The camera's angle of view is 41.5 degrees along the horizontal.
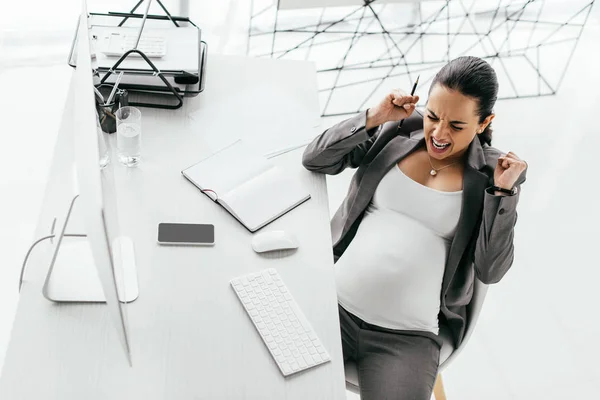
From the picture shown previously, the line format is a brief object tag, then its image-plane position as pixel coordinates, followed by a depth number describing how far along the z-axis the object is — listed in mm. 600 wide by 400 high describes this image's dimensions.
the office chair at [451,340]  1964
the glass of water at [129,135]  1947
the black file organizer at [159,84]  2100
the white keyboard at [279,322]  1642
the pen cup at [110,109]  1989
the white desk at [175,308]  1560
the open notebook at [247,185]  1923
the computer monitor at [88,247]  1233
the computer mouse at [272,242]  1833
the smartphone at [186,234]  1826
